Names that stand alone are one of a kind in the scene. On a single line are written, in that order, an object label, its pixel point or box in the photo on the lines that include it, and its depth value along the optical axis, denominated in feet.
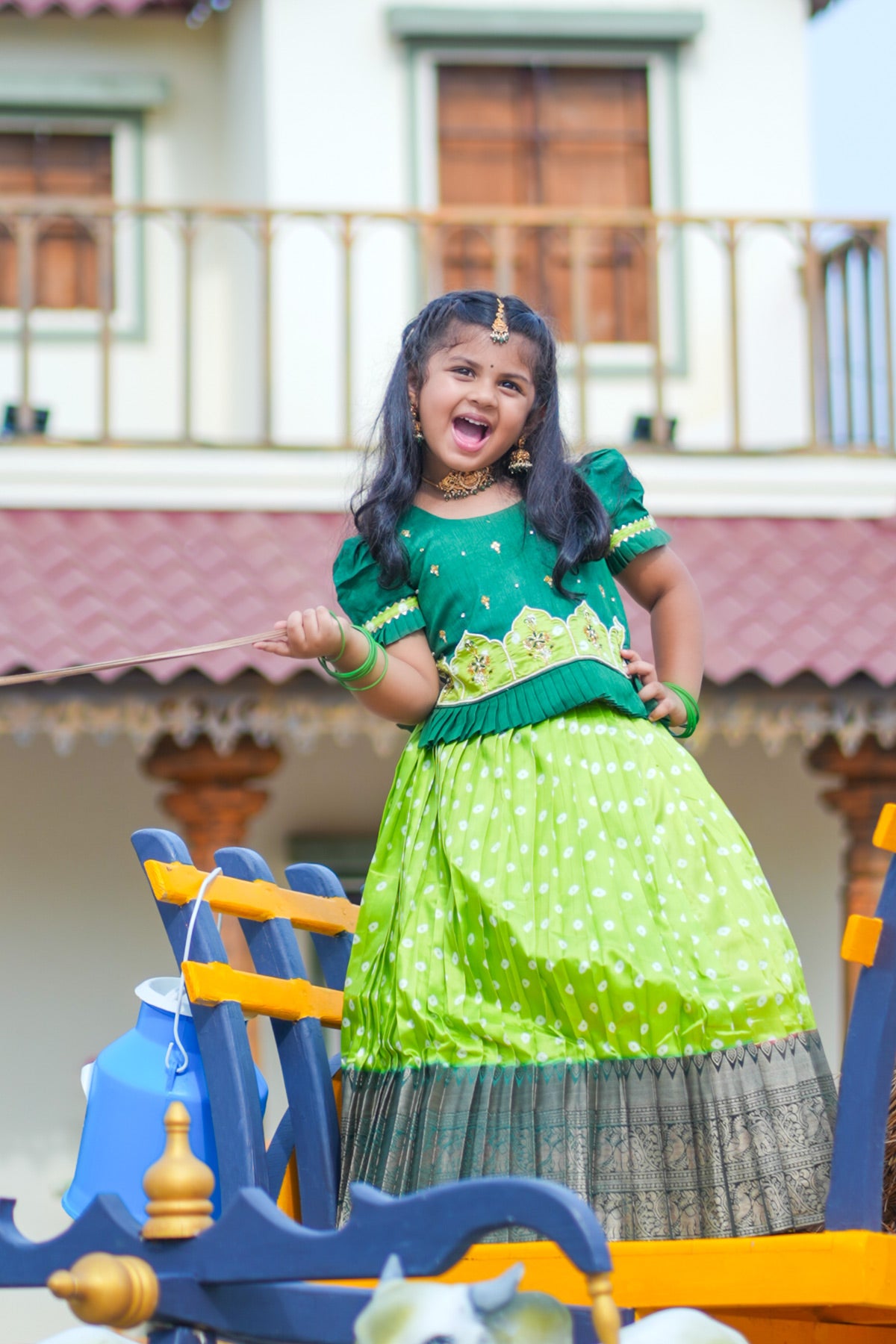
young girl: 15.54
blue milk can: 17.48
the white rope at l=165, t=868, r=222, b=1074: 17.12
